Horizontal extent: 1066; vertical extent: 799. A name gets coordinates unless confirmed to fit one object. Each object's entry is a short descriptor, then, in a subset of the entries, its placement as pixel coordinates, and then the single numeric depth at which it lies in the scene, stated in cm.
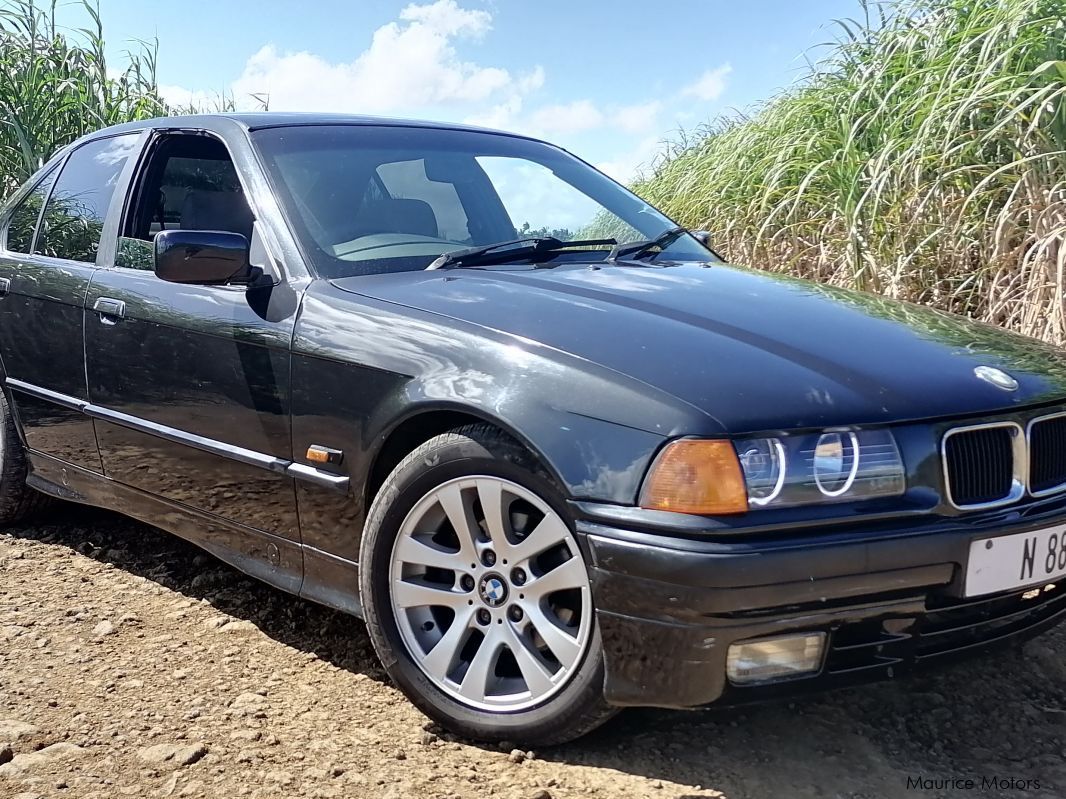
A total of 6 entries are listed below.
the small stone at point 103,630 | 297
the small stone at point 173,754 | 225
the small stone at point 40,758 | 221
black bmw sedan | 196
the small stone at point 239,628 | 300
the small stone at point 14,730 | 235
